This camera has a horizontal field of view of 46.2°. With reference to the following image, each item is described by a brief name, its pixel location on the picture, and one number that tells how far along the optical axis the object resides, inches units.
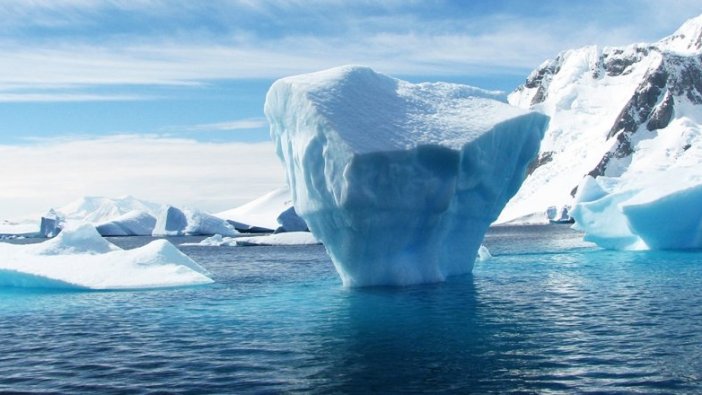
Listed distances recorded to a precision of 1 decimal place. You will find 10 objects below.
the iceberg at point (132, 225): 4087.1
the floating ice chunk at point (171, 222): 3567.2
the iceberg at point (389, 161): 867.4
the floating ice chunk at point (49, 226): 4207.7
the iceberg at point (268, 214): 3149.6
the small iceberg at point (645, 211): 1571.1
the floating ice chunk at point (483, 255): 1548.1
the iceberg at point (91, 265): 1053.2
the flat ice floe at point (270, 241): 2578.7
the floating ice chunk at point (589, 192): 1933.2
